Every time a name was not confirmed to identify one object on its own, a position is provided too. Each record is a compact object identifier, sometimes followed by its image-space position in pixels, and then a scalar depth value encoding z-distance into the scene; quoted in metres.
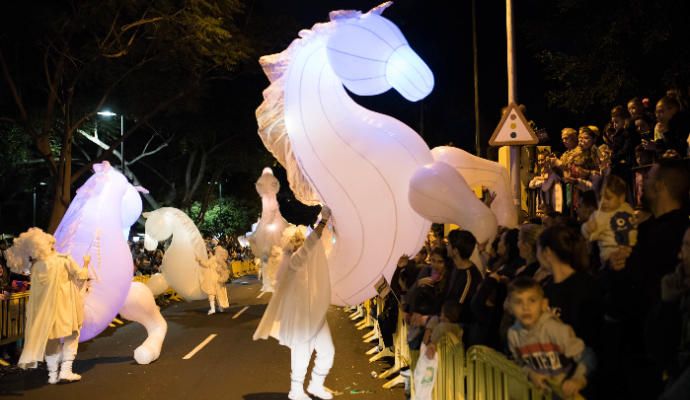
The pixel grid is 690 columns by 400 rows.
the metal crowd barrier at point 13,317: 10.66
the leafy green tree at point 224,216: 44.41
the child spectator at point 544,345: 3.32
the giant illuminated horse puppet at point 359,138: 5.94
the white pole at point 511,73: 9.19
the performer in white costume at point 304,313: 7.16
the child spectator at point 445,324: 5.19
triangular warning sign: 8.23
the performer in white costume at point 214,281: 17.44
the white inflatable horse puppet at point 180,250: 16.01
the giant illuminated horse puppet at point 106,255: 9.91
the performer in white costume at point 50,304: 8.77
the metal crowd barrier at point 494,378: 3.78
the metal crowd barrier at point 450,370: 5.11
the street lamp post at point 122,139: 20.68
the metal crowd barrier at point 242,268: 35.69
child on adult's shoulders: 3.98
